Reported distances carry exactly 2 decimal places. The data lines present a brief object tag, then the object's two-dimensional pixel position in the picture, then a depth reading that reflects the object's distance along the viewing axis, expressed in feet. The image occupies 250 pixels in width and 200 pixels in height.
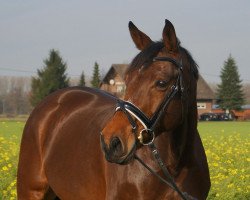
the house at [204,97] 272.10
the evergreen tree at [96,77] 245.45
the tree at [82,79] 249.14
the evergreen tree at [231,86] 247.29
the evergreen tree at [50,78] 214.90
